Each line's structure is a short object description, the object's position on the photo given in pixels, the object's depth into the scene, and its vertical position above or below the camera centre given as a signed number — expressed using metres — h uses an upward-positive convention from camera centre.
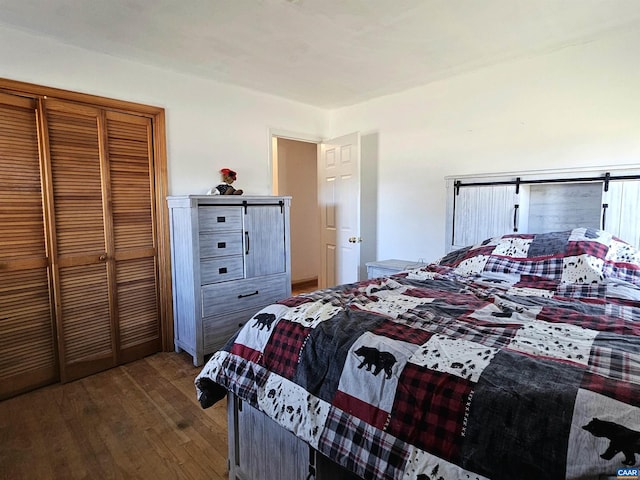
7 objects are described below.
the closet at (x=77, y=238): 2.38 -0.19
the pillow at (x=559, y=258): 1.88 -0.27
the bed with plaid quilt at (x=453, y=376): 0.80 -0.46
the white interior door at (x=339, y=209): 3.64 +0.02
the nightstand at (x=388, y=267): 3.20 -0.50
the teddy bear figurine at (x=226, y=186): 3.14 +0.22
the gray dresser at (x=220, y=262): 2.81 -0.42
